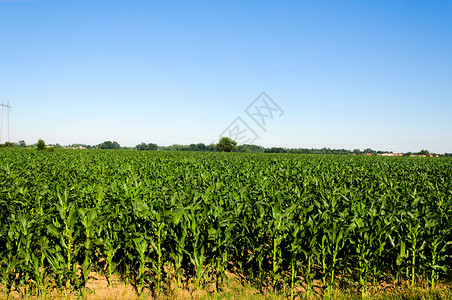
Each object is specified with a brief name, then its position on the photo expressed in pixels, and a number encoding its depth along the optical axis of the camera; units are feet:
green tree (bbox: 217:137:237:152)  350.43
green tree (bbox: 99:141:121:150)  483.68
